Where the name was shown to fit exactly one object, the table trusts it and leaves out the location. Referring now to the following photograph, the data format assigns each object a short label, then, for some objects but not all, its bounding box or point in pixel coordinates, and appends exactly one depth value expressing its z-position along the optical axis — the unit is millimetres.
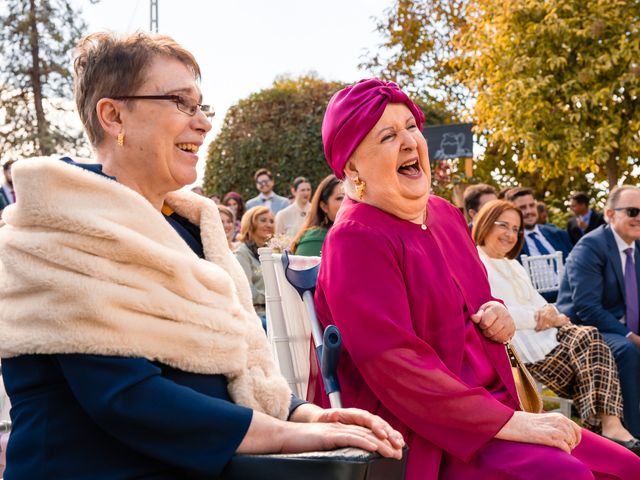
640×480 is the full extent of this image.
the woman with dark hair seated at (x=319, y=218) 6051
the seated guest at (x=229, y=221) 8222
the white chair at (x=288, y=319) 3418
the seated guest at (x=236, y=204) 12859
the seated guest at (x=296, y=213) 10982
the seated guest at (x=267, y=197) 12836
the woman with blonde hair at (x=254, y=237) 7816
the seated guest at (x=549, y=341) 5289
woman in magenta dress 2654
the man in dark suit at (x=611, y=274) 5789
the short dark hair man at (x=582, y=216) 12070
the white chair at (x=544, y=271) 6867
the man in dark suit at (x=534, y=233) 8445
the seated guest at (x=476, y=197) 7891
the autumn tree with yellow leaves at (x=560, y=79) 13500
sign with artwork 11297
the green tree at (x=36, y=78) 25469
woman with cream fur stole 1856
